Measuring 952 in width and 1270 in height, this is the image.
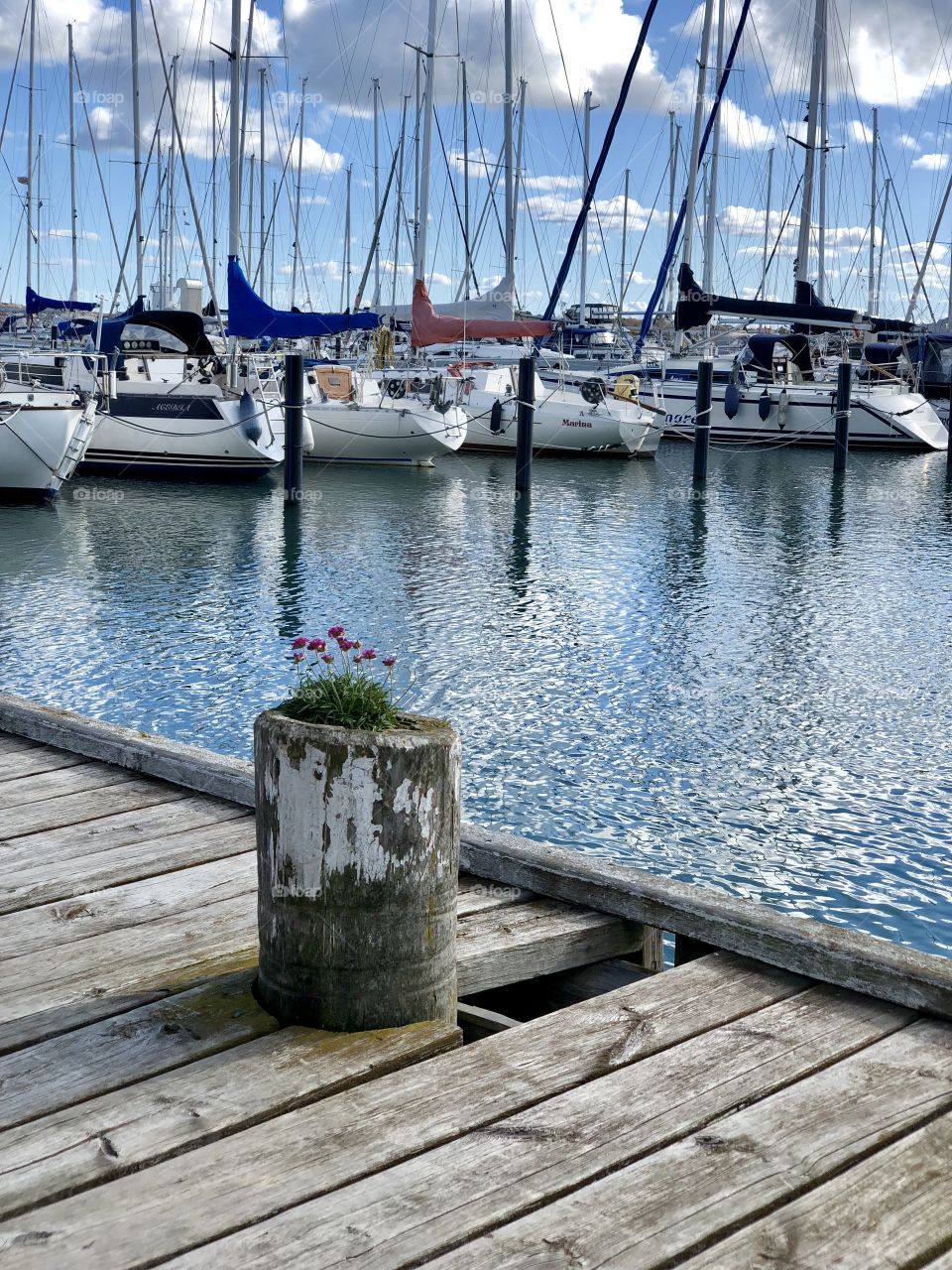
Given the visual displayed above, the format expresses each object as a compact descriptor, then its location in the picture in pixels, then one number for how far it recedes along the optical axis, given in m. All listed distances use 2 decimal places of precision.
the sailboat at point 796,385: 33.69
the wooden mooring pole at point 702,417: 25.19
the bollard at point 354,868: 2.85
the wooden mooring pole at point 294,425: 20.64
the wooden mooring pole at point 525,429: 23.36
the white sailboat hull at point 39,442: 19.81
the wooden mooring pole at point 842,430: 29.03
